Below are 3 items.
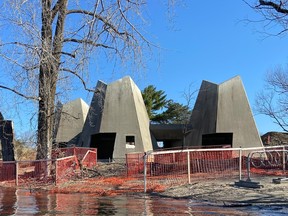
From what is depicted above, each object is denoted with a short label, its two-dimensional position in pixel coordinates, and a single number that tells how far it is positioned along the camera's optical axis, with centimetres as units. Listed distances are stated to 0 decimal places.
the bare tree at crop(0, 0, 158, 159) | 906
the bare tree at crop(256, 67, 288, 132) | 3050
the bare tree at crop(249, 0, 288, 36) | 831
